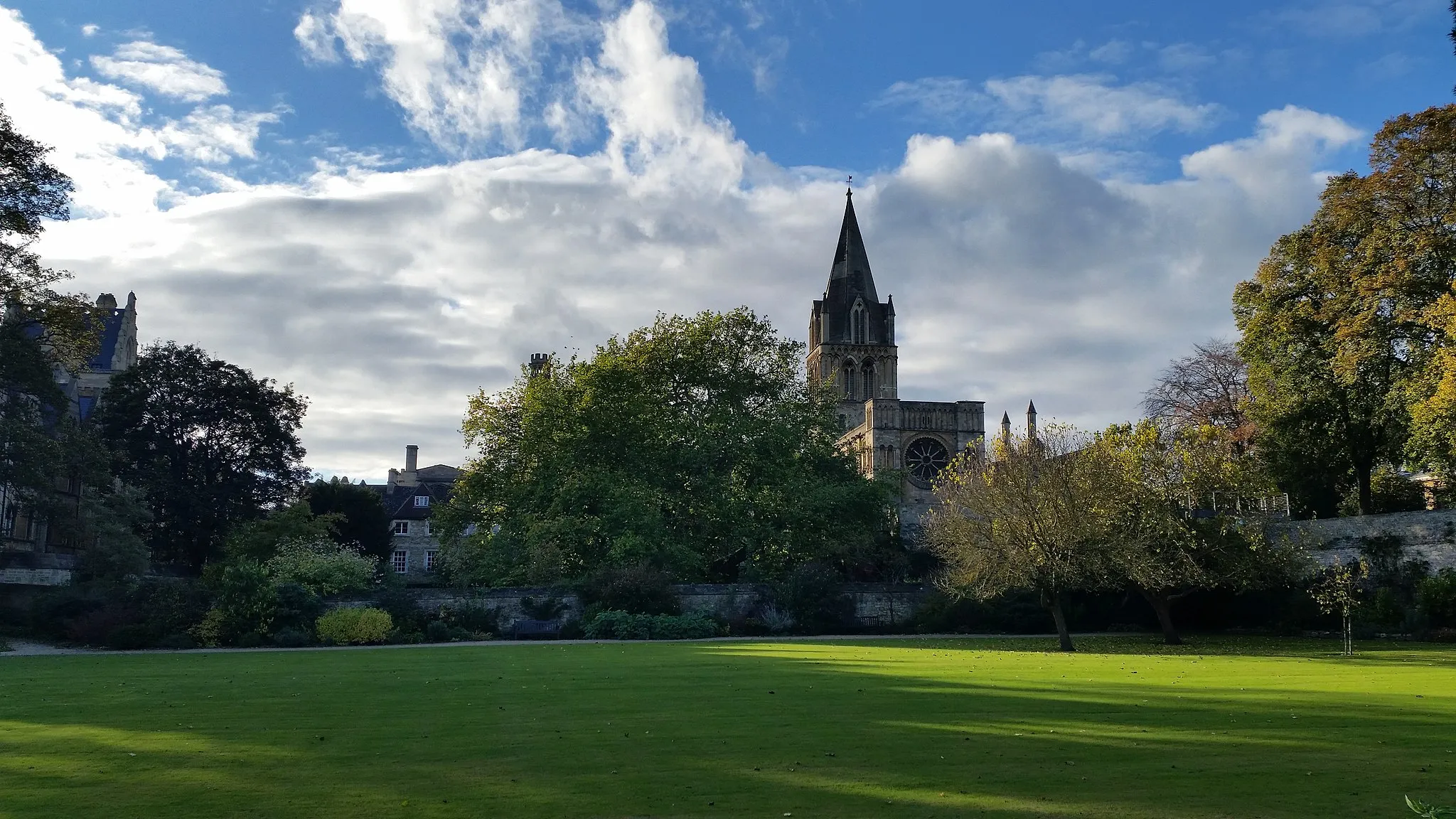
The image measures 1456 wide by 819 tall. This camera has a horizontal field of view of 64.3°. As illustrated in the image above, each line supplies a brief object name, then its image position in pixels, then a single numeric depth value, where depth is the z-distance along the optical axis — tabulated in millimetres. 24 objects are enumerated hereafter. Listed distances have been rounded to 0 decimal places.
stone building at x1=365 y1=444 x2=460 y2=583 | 78688
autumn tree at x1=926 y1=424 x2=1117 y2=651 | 30641
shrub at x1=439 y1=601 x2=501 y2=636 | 36312
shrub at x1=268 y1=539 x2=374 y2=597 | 36188
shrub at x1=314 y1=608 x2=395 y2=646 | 32781
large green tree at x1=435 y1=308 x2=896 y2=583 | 43656
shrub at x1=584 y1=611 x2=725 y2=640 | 35312
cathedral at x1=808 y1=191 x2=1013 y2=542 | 96938
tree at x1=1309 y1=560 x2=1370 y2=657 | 28219
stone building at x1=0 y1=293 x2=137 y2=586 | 39688
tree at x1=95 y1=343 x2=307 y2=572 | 47875
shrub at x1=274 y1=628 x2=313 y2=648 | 32250
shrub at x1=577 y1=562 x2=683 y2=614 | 37906
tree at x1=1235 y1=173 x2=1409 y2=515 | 36656
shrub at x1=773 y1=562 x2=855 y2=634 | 39531
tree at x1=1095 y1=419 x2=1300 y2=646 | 31797
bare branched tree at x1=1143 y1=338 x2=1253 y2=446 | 54156
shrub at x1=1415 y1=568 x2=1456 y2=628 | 34125
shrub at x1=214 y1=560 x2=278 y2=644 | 32531
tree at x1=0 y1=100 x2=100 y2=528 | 34094
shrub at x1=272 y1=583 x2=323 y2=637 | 33281
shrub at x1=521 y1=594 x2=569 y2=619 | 38312
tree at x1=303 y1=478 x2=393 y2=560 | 63219
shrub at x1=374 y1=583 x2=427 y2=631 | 35188
